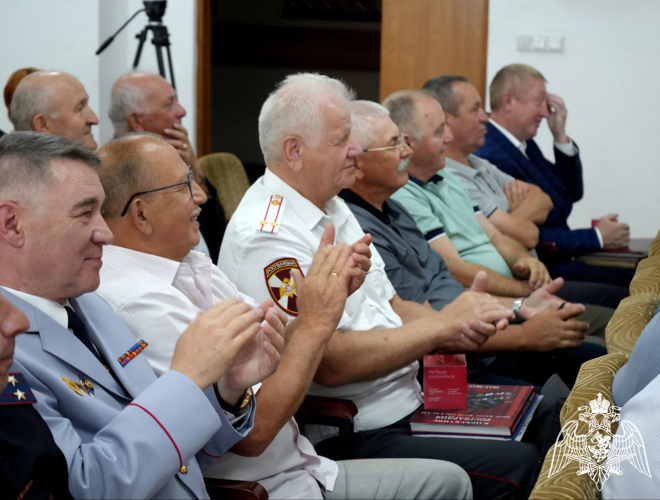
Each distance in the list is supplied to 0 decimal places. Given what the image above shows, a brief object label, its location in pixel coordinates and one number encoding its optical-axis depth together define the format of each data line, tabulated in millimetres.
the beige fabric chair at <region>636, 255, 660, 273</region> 2768
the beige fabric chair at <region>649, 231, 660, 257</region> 3066
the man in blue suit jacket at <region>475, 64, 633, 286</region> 3785
